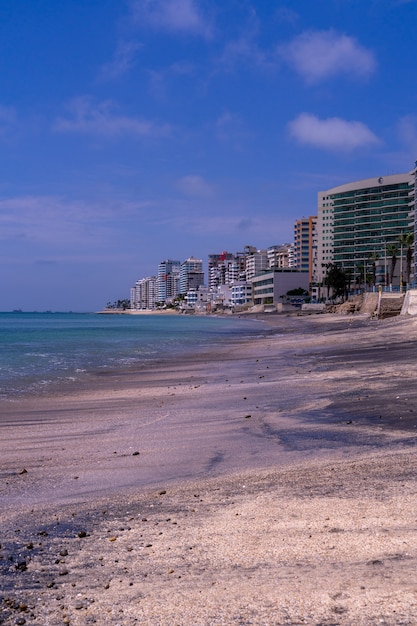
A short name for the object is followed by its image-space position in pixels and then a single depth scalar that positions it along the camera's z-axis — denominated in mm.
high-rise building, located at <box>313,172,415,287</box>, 169375
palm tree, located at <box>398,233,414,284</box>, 122562
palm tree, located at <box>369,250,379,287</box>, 152675
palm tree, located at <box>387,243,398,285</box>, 131875
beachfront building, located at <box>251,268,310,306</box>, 188250
